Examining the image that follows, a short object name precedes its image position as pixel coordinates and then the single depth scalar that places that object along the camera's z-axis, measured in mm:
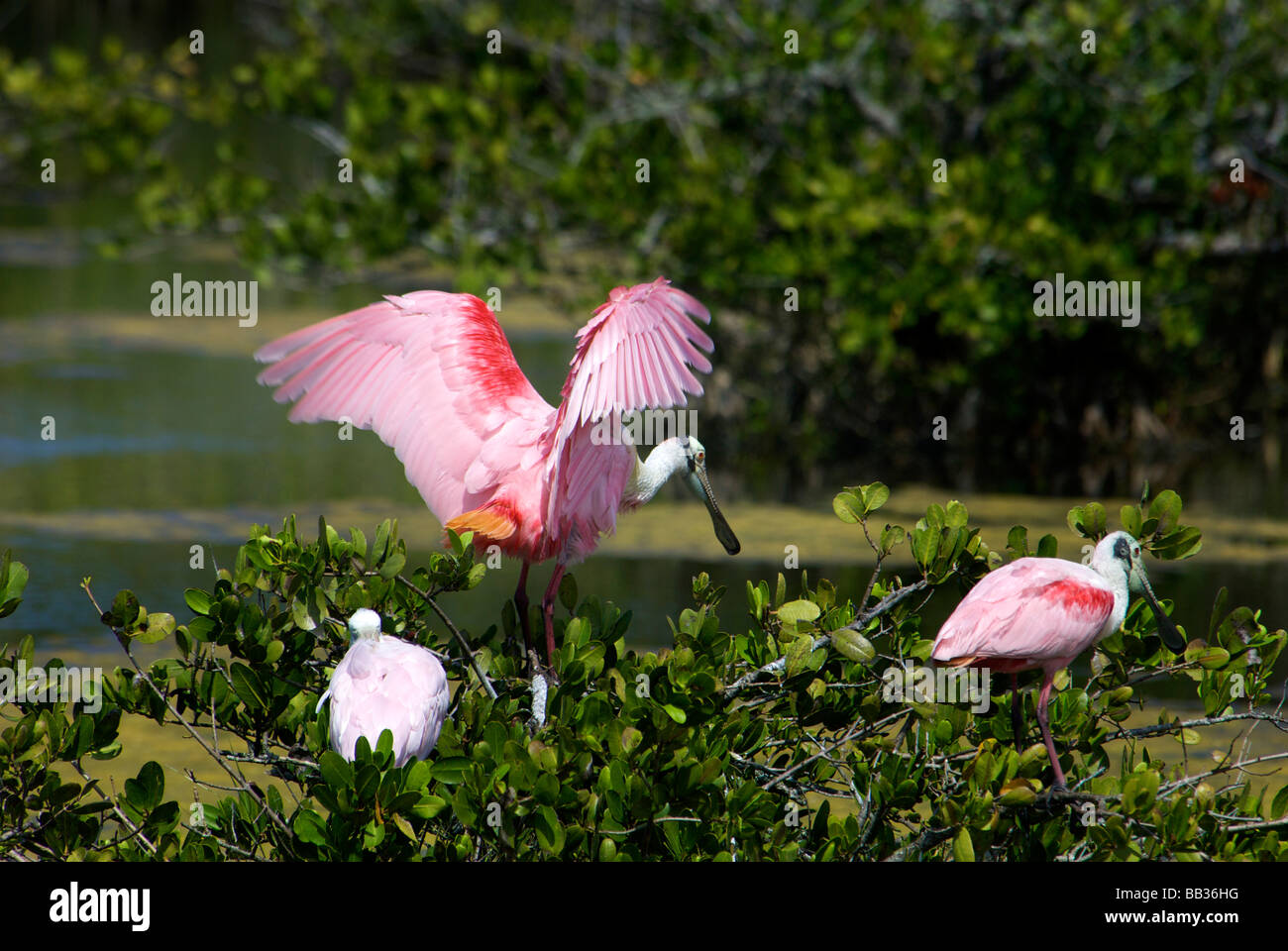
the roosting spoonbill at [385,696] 7164
